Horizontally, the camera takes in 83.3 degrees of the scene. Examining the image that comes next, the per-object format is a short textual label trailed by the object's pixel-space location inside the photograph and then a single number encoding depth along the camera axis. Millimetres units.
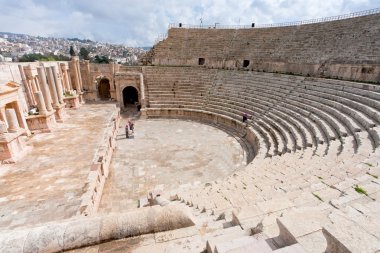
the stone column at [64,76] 18525
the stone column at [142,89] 18945
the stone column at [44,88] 13293
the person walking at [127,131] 13898
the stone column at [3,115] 10297
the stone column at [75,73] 19891
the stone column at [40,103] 12469
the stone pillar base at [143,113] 18422
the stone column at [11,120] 9781
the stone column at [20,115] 11570
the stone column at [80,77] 20141
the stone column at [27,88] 13678
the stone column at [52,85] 14631
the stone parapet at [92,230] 2941
